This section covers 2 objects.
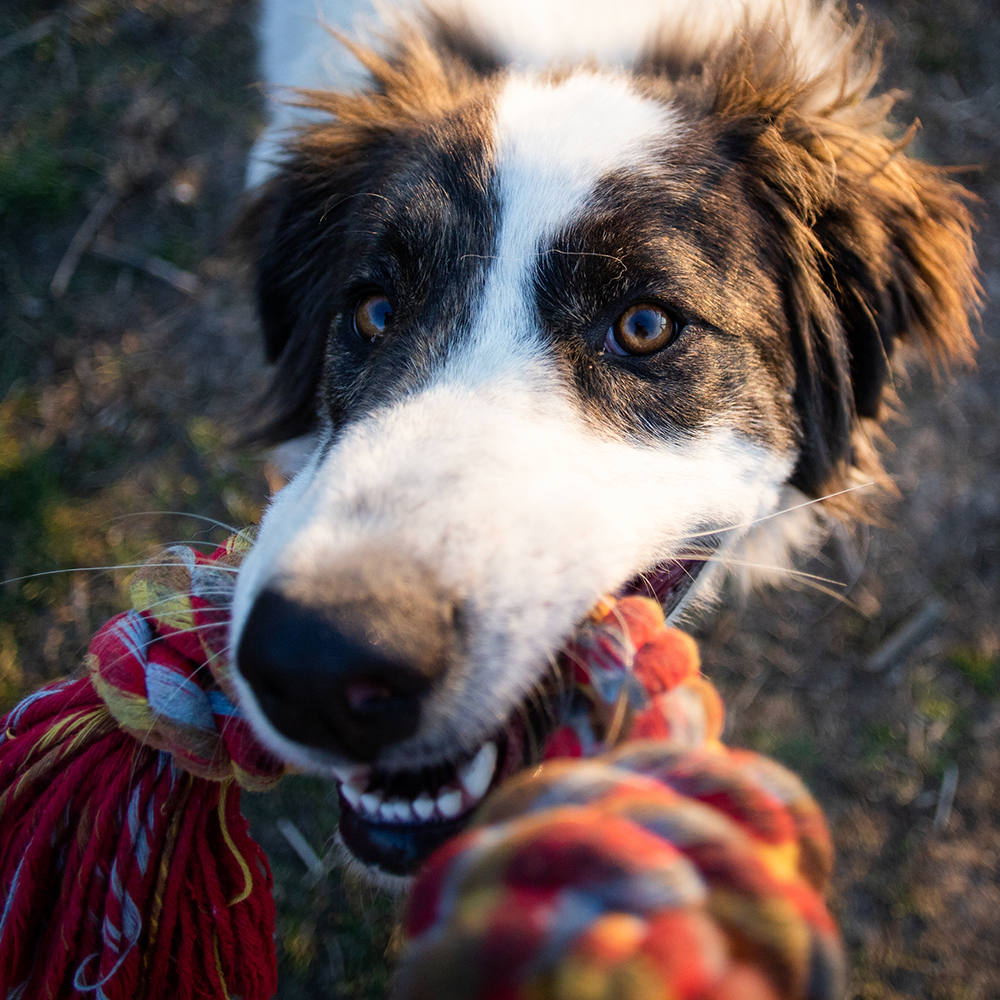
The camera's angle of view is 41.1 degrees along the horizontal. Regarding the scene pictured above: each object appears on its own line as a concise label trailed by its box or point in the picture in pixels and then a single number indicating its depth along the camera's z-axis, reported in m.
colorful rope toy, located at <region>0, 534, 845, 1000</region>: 0.21
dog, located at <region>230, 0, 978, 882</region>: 0.27
